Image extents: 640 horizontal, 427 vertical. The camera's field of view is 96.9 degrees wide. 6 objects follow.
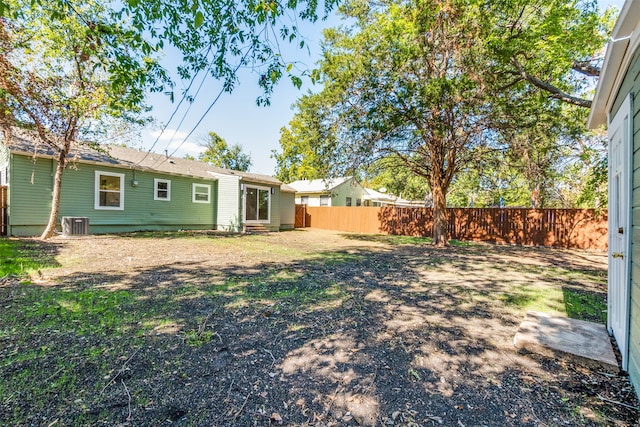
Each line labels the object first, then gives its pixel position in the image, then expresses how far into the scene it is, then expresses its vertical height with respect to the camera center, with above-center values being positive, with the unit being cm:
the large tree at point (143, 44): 378 +269
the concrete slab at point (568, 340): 257 -122
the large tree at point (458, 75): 648 +374
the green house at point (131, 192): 915 +83
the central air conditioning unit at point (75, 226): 939 -50
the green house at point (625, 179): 216 +36
